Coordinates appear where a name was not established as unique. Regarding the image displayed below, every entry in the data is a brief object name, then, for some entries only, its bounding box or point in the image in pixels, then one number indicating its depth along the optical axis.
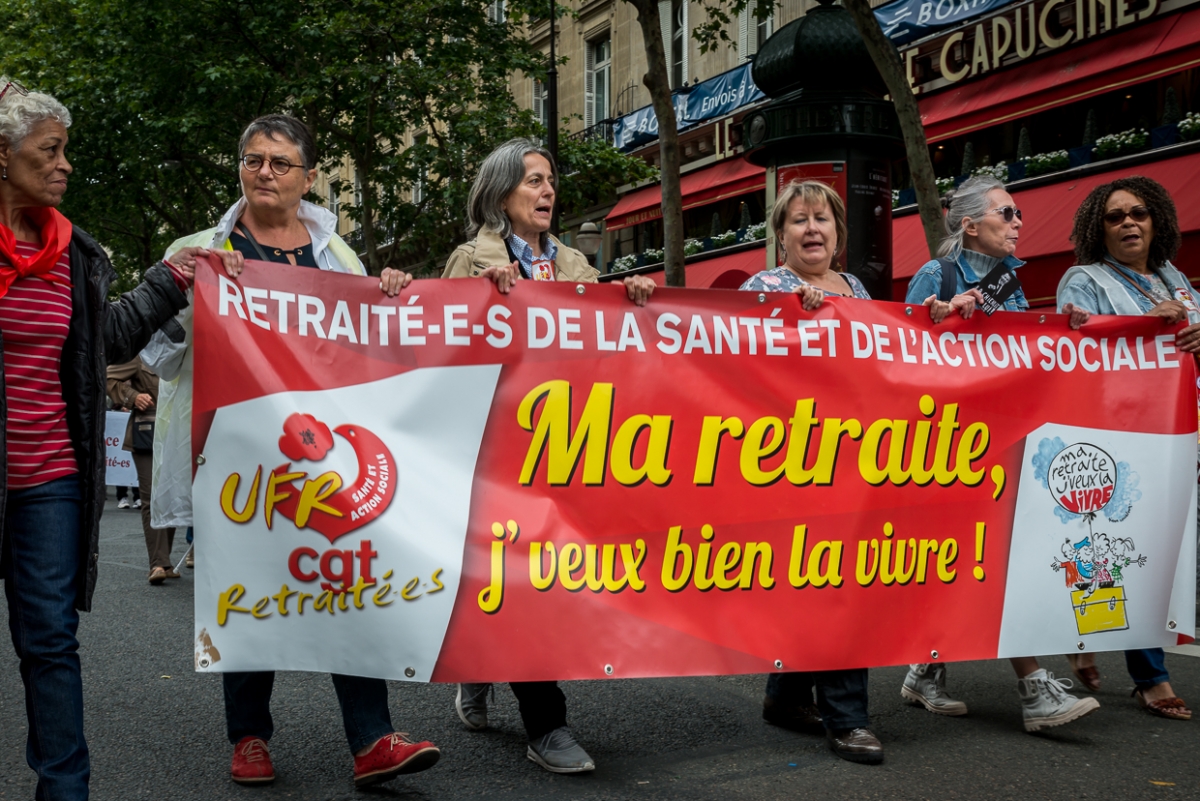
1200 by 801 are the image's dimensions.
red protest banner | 3.30
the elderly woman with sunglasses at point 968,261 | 4.33
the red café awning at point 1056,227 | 13.05
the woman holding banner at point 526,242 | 3.69
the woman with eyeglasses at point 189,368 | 3.41
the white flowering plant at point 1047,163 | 15.72
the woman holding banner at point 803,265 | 4.11
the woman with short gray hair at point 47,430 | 2.91
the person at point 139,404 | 8.59
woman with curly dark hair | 4.61
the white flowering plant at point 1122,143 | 14.63
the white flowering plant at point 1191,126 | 13.77
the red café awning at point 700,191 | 21.39
